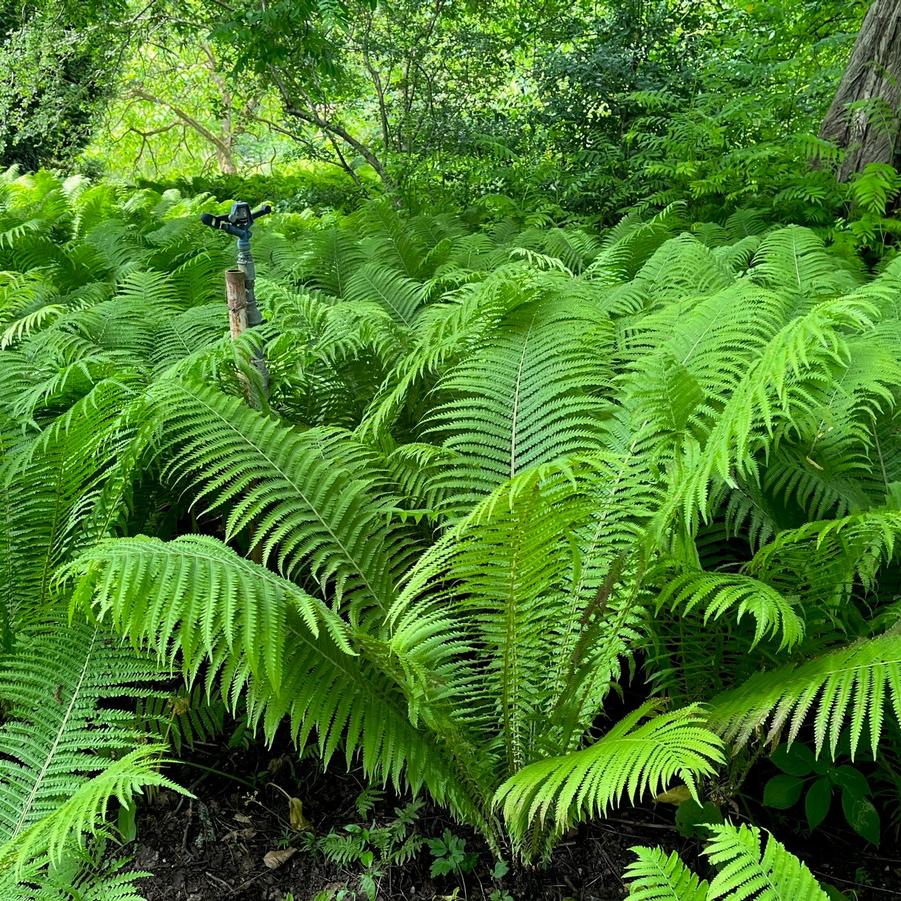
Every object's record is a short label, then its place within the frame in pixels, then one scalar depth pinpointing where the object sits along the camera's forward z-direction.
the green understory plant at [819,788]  1.47
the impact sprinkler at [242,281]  2.02
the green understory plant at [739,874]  1.03
